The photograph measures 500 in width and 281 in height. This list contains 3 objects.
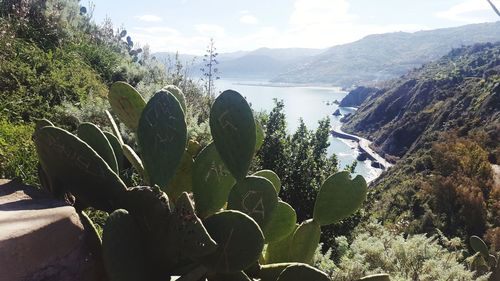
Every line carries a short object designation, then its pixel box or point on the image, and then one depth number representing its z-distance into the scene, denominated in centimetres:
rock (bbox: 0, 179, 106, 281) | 119
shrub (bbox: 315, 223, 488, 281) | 264
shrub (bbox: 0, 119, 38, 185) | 259
